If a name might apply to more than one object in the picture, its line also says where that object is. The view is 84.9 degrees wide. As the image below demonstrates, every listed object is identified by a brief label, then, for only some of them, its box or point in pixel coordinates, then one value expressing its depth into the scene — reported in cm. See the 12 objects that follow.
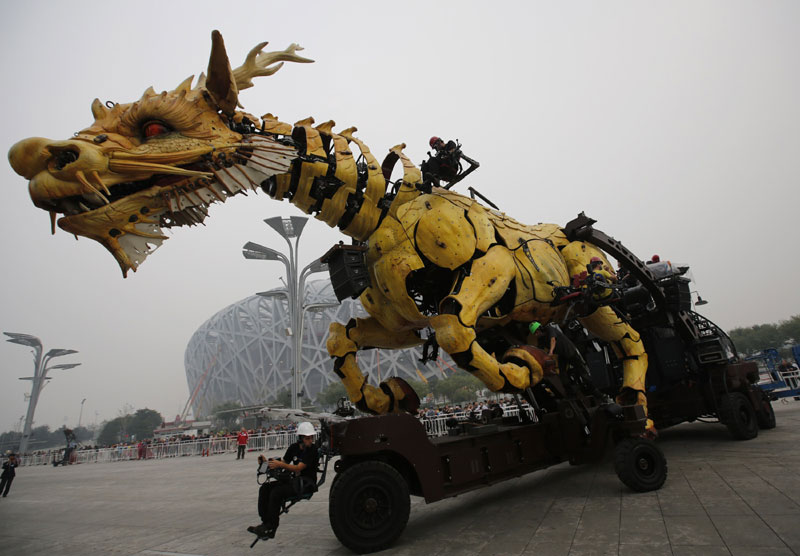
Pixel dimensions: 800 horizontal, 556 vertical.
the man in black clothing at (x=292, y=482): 374
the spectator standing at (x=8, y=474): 1047
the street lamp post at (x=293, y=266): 2178
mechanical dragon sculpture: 360
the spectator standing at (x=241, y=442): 1691
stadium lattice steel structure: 6359
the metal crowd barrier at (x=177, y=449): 1989
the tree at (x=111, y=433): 7512
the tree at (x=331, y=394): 5186
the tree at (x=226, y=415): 6195
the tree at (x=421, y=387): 5462
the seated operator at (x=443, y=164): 543
